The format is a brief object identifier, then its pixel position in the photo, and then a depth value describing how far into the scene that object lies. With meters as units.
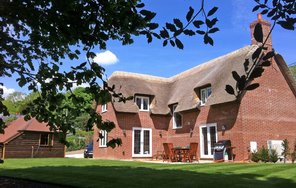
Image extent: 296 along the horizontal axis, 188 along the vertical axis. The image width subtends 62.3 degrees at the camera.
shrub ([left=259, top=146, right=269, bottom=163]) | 13.39
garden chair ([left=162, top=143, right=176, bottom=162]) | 15.60
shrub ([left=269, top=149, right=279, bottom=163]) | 13.26
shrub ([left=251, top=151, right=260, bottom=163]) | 13.66
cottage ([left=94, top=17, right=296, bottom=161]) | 14.98
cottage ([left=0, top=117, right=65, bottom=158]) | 21.82
